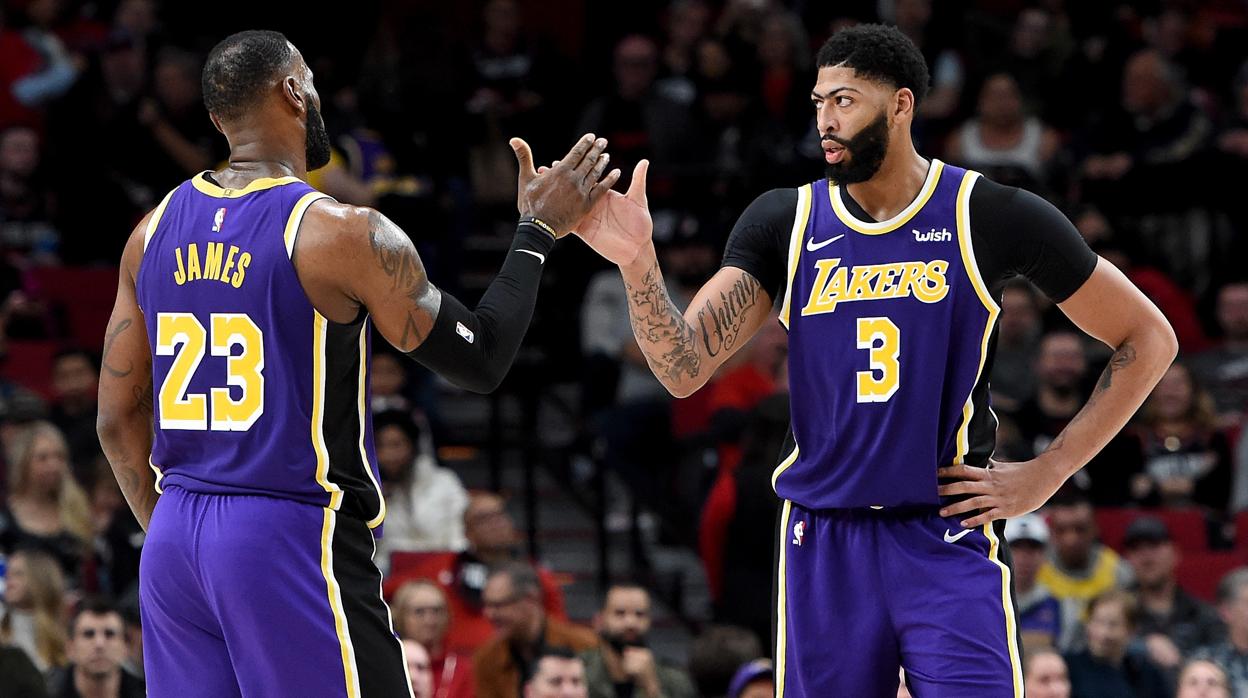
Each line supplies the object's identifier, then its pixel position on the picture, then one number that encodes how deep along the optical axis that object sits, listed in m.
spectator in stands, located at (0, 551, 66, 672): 19.17
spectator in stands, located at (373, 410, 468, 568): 21.27
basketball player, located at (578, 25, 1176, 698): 9.93
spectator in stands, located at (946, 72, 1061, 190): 26.88
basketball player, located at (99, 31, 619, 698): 9.23
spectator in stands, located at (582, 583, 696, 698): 18.69
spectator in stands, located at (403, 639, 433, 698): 17.20
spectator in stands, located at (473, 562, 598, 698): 18.55
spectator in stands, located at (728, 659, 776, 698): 17.29
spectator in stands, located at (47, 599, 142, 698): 17.71
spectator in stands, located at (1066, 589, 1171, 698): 18.99
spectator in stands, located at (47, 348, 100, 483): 22.24
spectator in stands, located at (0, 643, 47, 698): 17.62
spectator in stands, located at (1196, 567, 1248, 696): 19.05
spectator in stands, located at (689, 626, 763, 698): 18.57
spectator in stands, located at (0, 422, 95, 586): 20.50
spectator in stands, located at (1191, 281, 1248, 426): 25.11
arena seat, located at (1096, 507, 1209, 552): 22.02
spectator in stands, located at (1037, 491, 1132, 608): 20.71
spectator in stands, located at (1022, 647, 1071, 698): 17.45
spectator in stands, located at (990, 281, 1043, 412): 23.31
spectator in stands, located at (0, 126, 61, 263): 25.84
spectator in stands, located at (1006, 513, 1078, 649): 19.94
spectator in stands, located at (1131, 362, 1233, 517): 22.53
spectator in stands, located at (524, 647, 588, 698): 17.42
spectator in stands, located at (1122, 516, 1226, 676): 20.01
